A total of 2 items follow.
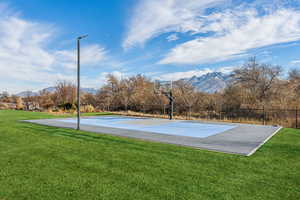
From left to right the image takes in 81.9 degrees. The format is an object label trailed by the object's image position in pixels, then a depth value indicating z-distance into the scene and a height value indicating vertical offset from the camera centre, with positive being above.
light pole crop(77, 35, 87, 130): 7.03 +1.78
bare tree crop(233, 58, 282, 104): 14.98 +2.42
